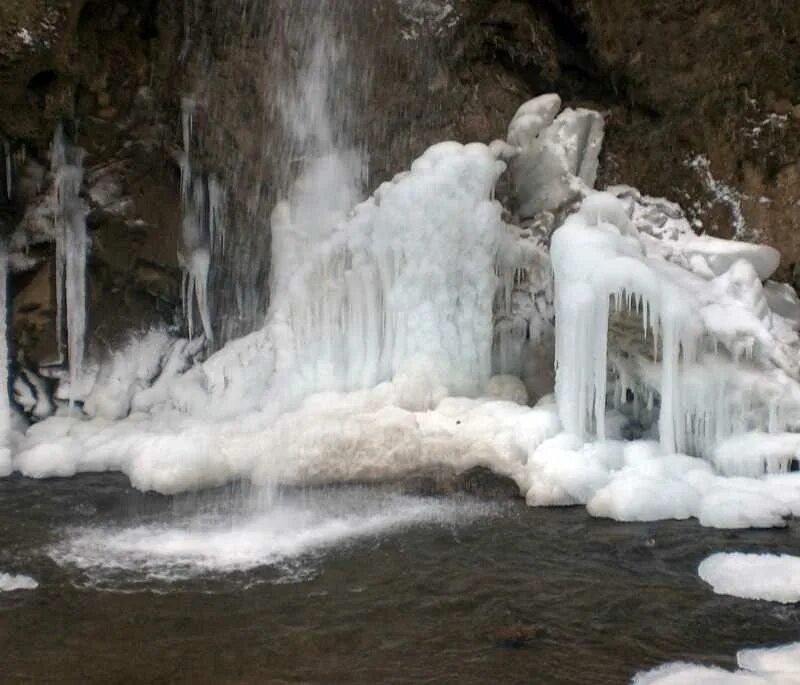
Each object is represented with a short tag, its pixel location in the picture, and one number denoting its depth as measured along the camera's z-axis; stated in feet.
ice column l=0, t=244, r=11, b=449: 35.88
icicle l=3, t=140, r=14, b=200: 36.35
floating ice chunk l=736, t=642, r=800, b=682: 14.74
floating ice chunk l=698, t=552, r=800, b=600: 18.24
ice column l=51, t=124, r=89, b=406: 38.19
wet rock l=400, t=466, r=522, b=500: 26.73
